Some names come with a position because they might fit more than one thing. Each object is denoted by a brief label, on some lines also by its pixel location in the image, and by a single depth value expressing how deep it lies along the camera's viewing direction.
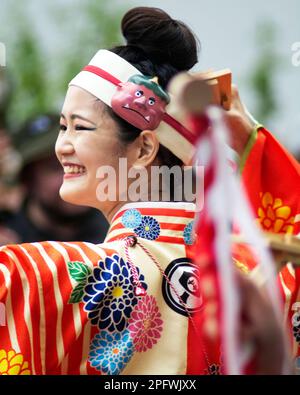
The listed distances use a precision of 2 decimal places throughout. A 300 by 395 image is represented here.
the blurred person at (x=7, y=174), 7.70
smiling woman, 4.00
